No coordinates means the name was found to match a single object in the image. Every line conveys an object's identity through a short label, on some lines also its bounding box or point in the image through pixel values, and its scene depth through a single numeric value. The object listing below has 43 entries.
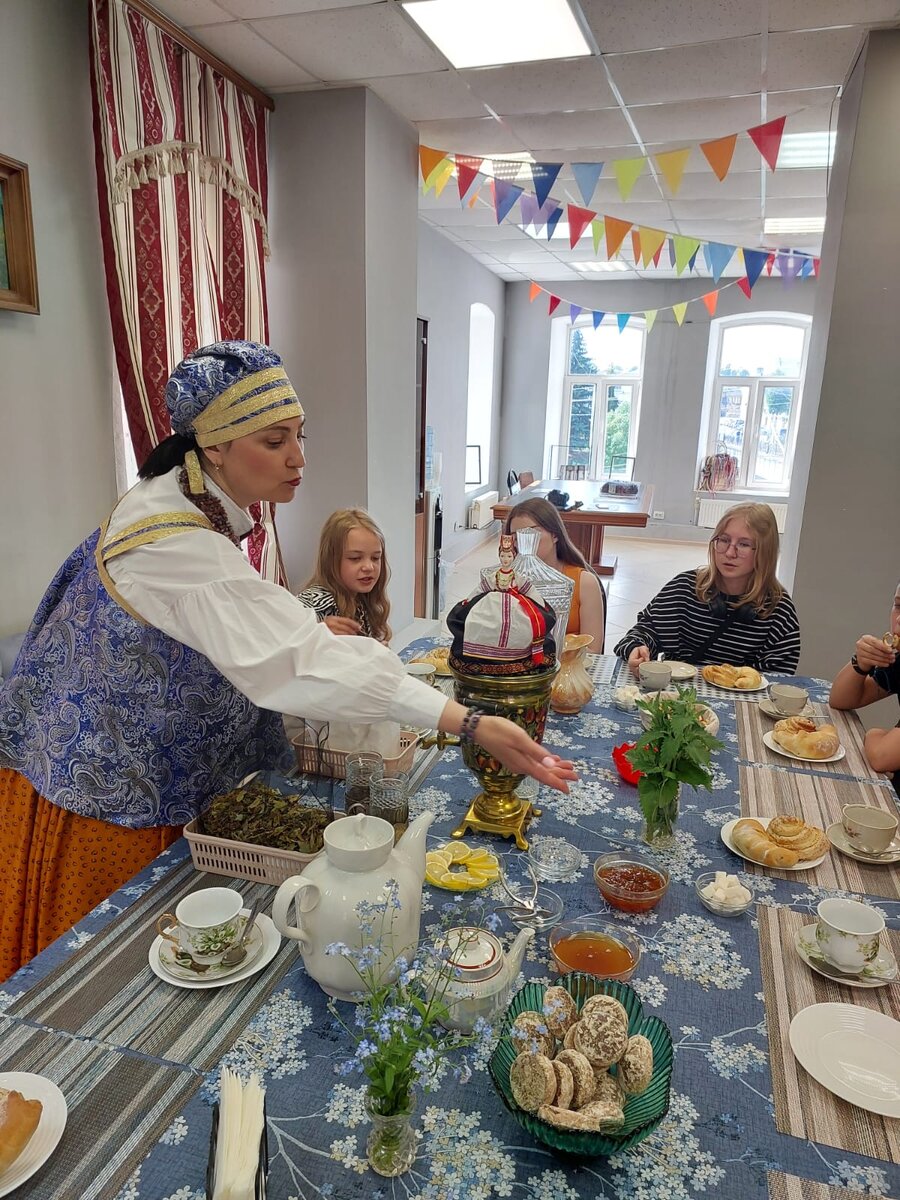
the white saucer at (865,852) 1.32
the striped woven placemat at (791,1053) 0.82
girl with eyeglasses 2.51
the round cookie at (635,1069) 0.80
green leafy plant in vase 1.29
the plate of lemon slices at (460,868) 1.19
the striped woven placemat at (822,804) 1.28
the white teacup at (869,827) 1.32
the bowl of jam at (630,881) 1.16
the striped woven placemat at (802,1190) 0.76
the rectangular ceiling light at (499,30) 2.77
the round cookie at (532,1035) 0.81
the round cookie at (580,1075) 0.78
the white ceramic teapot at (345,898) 0.93
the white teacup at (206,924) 1.00
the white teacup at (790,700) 1.95
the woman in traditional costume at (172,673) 1.17
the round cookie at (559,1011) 0.84
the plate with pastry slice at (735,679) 2.20
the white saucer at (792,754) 1.73
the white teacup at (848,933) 1.02
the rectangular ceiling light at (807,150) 3.96
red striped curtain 2.64
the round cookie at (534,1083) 0.77
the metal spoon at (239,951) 1.01
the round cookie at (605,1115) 0.75
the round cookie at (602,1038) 0.81
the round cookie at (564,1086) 0.78
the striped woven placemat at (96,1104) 0.75
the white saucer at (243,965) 0.98
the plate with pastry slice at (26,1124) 0.73
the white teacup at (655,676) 2.10
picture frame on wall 2.34
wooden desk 6.28
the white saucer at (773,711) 1.97
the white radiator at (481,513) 8.62
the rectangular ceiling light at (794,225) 5.65
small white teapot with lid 0.91
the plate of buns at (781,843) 1.29
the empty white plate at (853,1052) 0.87
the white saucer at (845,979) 1.03
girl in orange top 2.84
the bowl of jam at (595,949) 1.02
